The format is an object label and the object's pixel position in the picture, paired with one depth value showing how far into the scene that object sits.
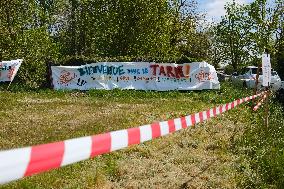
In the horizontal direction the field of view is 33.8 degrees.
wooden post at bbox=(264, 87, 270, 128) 10.87
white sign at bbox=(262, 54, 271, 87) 12.56
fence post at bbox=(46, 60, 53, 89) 23.42
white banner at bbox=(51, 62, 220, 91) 22.94
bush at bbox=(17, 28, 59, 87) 26.98
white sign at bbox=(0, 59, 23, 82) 23.73
